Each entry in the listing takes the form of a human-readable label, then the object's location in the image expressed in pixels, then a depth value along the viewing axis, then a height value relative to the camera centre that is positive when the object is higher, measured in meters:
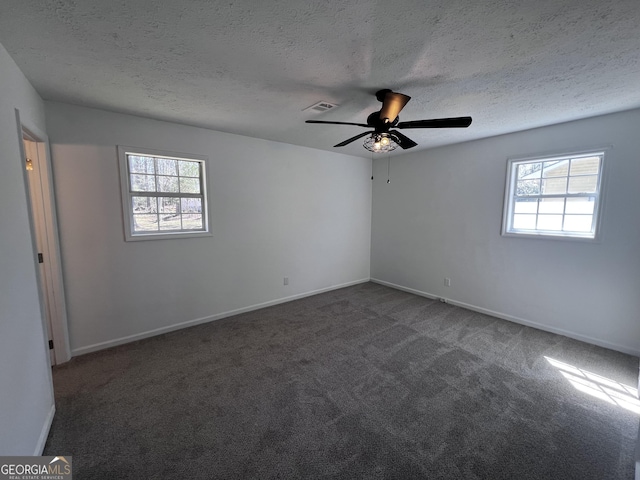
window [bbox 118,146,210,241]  2.90 +0.22
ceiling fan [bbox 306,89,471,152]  2.04 +0.75
